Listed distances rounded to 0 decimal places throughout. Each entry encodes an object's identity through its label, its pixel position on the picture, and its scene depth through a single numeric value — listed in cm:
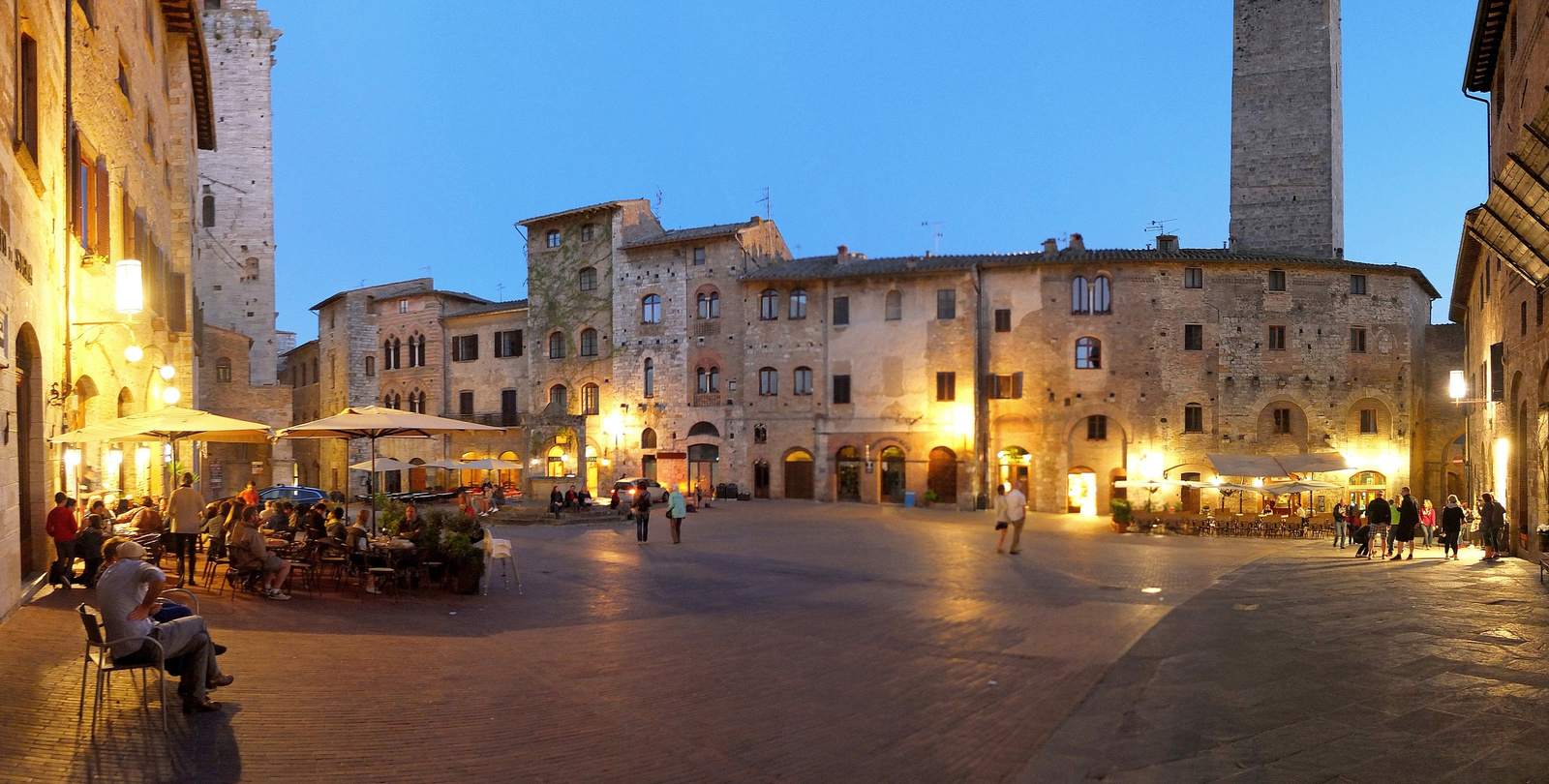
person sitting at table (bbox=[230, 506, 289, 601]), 1084
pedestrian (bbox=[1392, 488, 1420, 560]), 1703
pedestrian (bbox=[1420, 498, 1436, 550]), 2114
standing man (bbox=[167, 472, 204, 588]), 1234
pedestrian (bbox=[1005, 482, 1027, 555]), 1928
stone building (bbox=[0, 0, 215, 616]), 1017
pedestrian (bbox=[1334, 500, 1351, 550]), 2244
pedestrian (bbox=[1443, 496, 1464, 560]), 1673
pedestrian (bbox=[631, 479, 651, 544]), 2031
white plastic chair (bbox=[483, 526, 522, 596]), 1270
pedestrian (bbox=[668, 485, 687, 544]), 1986
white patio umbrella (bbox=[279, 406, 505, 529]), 1393
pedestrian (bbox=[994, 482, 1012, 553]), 1936
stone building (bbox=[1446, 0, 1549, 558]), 1231
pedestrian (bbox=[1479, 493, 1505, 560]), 1616
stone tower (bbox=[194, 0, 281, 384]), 3966
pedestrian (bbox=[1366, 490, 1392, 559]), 1794
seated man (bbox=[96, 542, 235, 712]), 620
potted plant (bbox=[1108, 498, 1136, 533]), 2781
